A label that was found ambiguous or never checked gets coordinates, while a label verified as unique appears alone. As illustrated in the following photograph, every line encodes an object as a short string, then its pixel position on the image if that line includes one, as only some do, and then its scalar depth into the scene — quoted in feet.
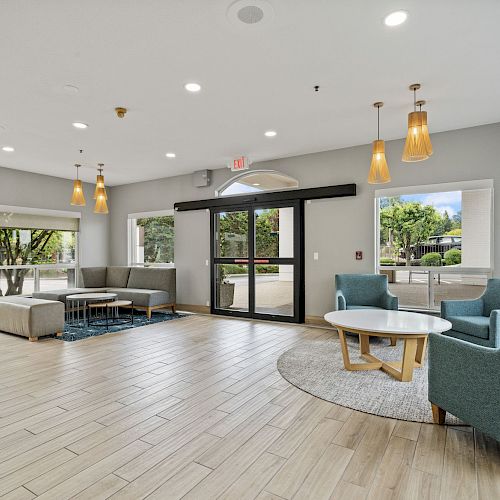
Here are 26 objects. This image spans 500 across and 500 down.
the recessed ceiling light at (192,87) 11.68
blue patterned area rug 17.49
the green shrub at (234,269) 22.53
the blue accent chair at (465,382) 6.93
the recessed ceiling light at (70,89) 11.63
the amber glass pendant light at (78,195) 19.27
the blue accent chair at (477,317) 11.48
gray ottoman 16.58
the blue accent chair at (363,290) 16.63
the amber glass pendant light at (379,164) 13.14
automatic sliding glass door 20.56
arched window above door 21.02
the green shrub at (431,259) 16.96
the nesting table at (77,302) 19.75
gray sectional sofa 22.53
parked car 16.49
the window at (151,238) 26.45
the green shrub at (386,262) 18.15
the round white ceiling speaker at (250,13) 7.84
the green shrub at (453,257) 16.35
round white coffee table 10.46
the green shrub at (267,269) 21.30
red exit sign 20.47
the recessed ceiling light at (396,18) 8.20
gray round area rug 9.29
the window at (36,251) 23.06
